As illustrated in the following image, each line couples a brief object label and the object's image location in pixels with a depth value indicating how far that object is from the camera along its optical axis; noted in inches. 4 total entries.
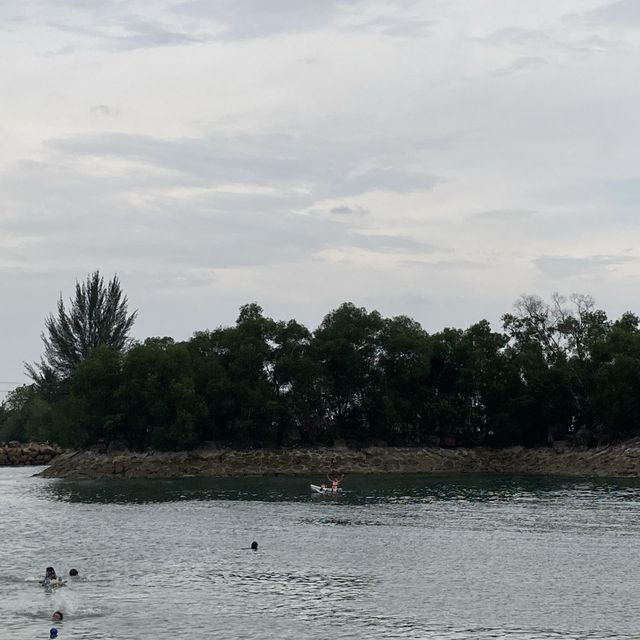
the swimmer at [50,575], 2069.4
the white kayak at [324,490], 4097.7
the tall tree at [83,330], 7436.0
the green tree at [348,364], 5920.3
